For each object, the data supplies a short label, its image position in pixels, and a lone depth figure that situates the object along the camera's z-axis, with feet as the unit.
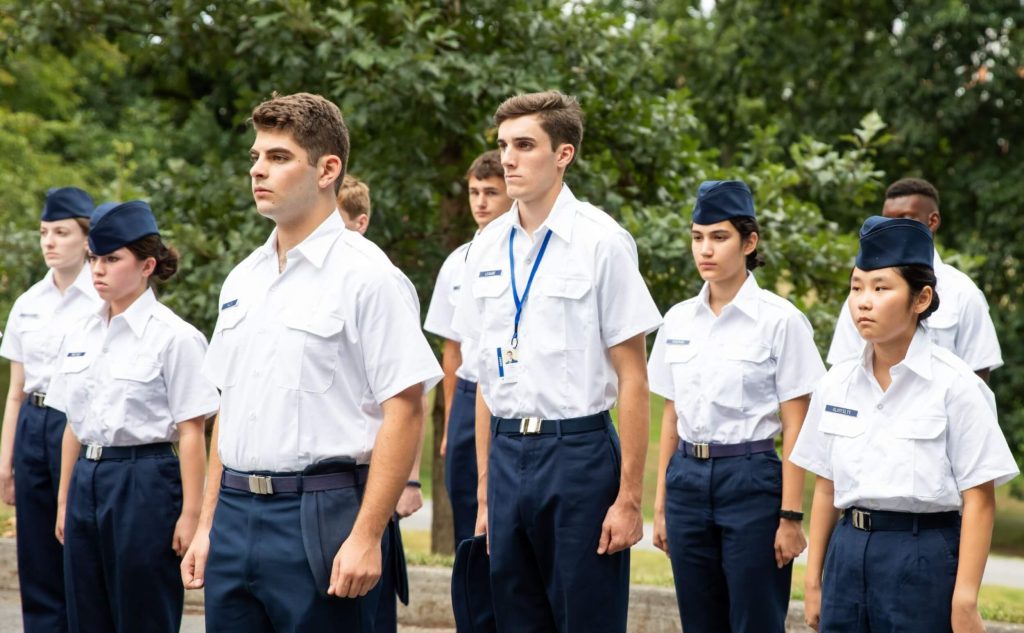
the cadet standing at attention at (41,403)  22.80
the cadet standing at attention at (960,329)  22.79
